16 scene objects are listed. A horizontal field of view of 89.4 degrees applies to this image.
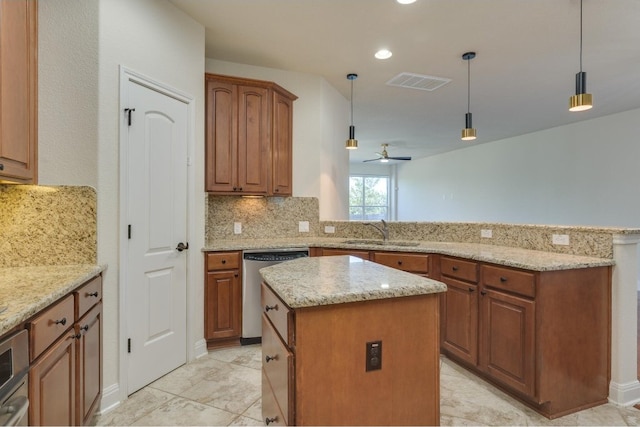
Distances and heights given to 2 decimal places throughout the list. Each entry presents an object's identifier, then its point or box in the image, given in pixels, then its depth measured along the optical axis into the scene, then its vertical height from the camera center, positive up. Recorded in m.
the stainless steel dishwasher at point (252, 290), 3.01 -0.75
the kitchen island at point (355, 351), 1.18 -0.54
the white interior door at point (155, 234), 2.21 -0.18
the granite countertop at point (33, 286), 1.11 -0.35
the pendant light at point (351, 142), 3.89 +0.83
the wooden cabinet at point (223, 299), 2.90 -0.82
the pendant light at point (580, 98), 2.27 +0.80
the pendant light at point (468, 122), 3.33 +0.96
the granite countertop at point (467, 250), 2.07 -0.33
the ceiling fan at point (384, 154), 7.41 +1.30
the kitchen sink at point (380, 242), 3.32 -0.34
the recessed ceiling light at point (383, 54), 3.29 +1.62
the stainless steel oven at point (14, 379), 1.01 -0.56
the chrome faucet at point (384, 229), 3.55 -0.21
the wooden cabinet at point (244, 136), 3.08 +0.74
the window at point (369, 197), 11.09 +0.46
